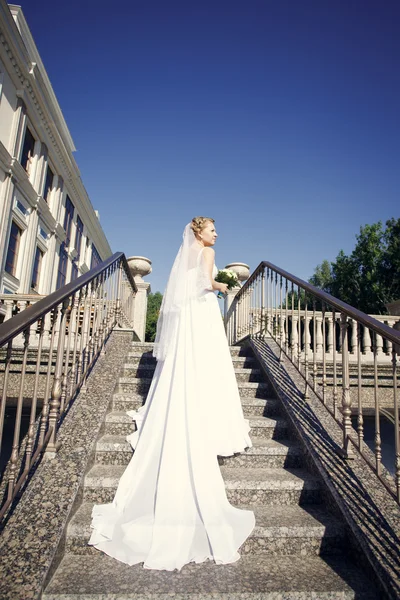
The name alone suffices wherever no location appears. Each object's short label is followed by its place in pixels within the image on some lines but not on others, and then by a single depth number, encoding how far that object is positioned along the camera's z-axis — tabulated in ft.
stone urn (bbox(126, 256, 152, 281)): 28.76
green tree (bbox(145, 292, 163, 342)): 115.03
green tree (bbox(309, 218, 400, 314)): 93.97
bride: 6.77
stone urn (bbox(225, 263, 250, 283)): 29.05
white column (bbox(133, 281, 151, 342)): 29.78
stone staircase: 5.84
